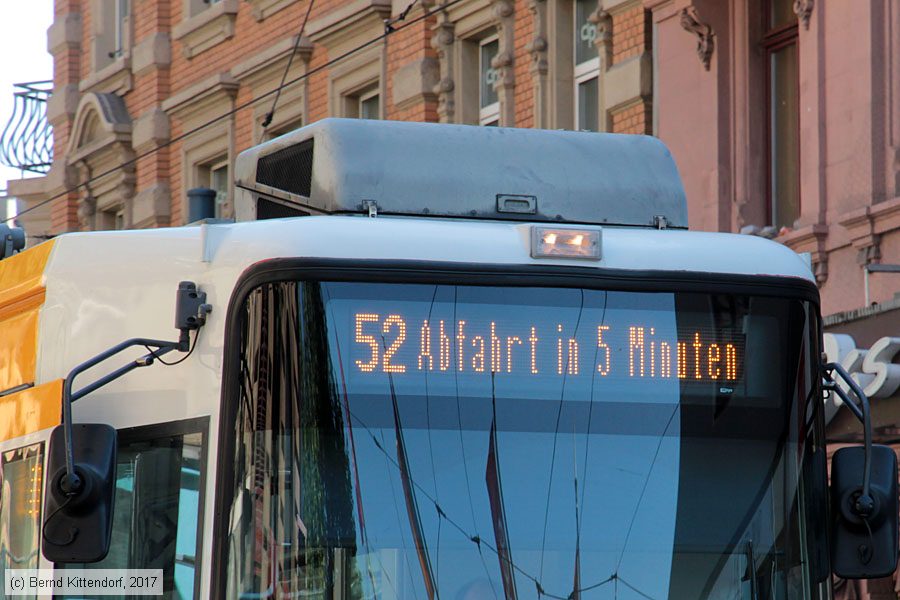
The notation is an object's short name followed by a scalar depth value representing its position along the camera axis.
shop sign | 27.60
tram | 11.30
